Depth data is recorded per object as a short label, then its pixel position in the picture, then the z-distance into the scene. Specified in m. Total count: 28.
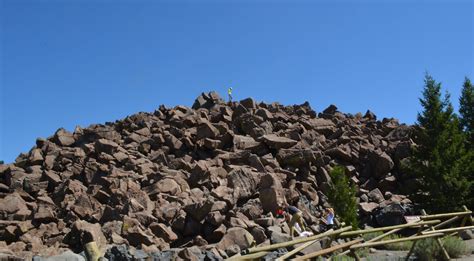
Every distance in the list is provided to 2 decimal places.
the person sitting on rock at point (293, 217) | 16.28
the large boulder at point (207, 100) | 34.00
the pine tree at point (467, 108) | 31.04
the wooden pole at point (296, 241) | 7.49
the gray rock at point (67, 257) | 12.79
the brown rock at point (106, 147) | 27.00
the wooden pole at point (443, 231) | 10.29
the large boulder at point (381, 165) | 26.97
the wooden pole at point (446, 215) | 10.86
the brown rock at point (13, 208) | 21.44
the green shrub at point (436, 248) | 11.23
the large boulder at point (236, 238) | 15.83
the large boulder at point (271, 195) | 20.14
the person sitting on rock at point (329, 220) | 18.16
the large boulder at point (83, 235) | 17.02
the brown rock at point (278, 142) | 26.44
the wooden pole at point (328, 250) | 7.78
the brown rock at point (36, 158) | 27.70
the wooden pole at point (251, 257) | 7.08
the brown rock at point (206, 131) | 27.73
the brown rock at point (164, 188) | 21.52
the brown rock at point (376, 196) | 24.51
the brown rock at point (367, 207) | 22.69
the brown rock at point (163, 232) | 18.06
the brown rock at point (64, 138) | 30.41
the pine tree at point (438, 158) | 22.08
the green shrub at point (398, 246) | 14.30
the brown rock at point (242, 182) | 20.97
